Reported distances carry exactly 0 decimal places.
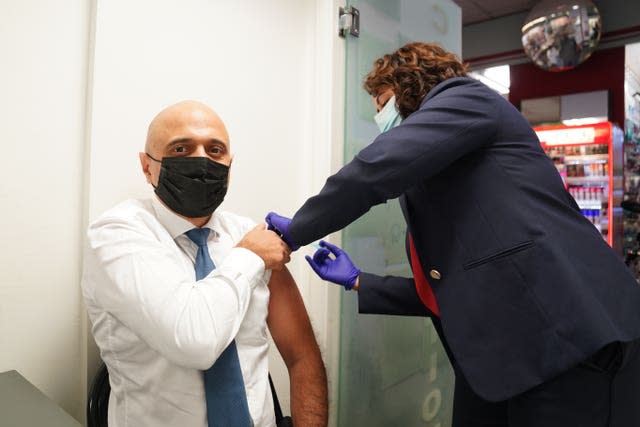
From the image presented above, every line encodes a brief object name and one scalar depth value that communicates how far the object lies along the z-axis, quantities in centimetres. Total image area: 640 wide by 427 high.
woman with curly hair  126
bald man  122
